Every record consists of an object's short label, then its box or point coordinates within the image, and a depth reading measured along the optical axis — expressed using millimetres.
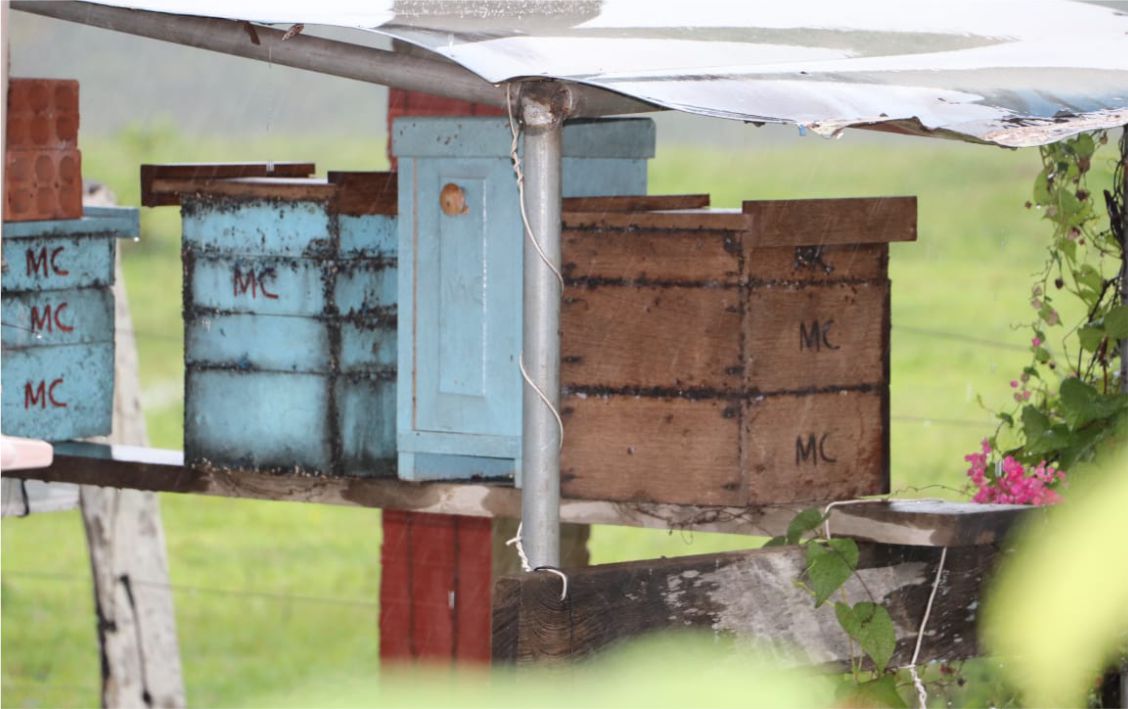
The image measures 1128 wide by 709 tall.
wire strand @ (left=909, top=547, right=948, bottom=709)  4520
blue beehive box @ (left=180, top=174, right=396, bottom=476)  5277
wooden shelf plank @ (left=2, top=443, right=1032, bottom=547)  4453
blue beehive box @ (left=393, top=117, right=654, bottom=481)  4937
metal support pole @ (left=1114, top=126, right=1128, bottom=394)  5270
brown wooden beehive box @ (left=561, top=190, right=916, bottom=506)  4738
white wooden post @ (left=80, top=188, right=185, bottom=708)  8070
